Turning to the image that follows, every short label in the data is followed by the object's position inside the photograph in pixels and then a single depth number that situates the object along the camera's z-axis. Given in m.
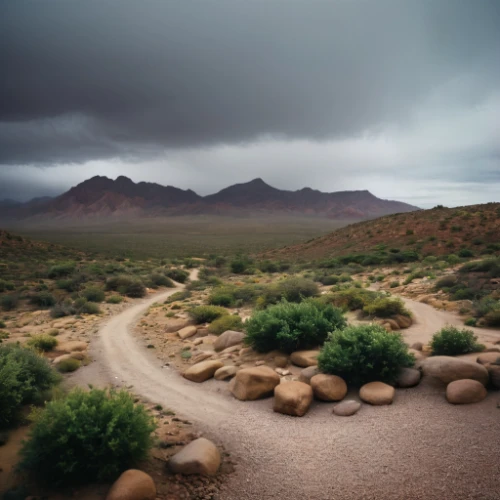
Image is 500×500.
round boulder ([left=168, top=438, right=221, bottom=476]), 5.31
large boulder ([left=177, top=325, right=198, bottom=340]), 13.02
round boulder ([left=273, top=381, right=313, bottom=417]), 7.05
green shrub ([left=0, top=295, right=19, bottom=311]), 18.72
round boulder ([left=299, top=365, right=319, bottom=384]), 8.16
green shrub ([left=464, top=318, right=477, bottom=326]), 11.27
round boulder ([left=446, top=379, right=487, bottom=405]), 6.47
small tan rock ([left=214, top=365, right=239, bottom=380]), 9.11
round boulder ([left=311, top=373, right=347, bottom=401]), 7.39
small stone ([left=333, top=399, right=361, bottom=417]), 6.82
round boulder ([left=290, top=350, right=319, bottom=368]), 9.07
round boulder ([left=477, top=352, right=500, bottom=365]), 7.37
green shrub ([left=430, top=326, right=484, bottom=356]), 8.54
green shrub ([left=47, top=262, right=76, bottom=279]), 29.28
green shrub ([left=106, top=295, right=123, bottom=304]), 20.58
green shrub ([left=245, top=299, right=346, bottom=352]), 10.07
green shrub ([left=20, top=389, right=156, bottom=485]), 4.99
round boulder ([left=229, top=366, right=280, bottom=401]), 7.88
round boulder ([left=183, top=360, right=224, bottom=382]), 9.19
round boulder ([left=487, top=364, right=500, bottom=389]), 6.77
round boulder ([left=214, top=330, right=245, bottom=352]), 11.38
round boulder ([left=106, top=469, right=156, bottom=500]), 4.61
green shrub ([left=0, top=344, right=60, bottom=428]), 6.60
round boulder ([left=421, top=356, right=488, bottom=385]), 6.91
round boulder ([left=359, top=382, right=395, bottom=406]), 6.98
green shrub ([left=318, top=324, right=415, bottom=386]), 7.72
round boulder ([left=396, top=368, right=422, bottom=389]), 7.44
